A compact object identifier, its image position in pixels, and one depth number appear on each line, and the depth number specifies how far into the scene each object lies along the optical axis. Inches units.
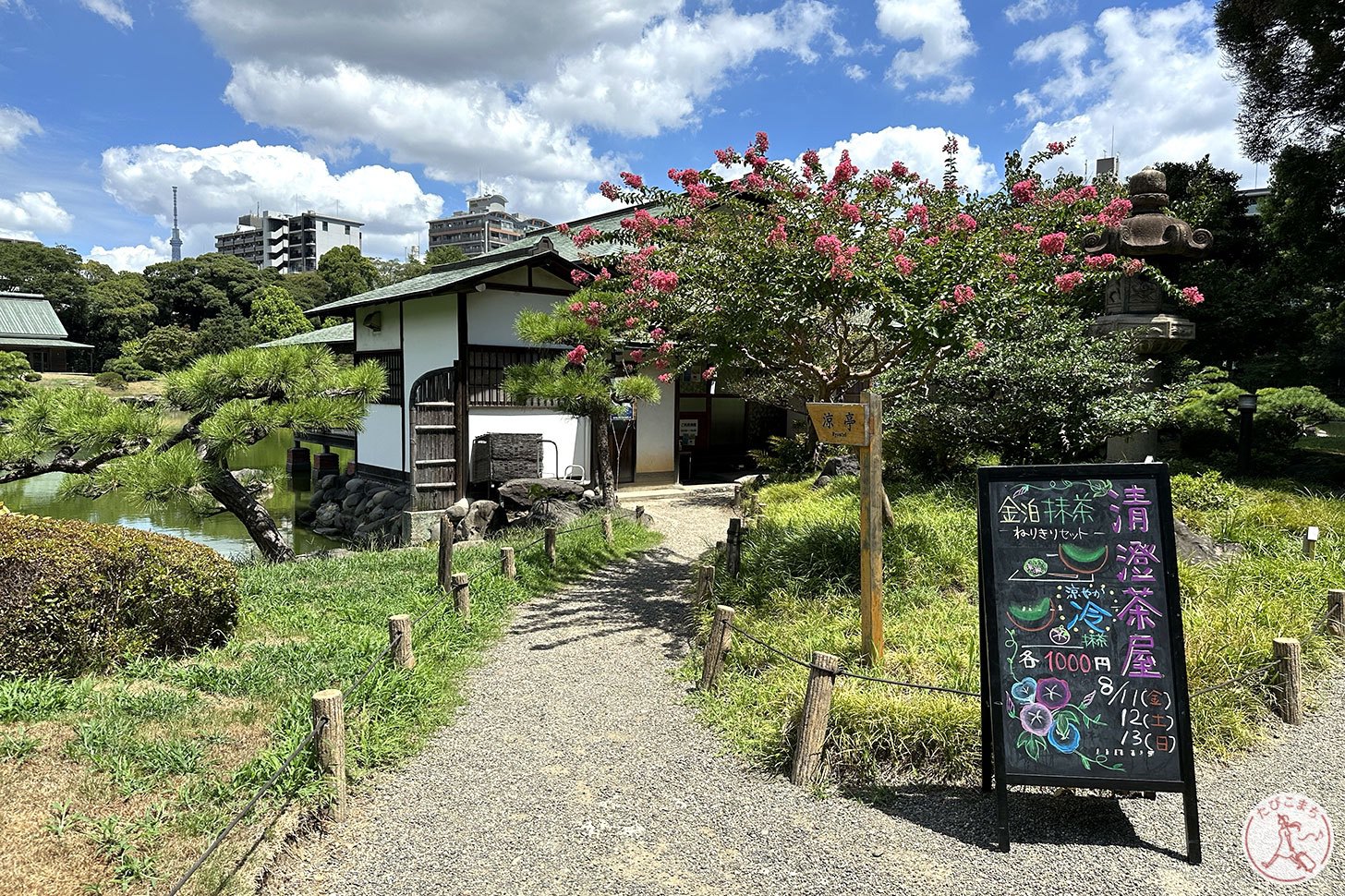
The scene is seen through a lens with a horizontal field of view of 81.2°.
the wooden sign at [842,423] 197.0
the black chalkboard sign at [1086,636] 136.7
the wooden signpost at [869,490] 193.8
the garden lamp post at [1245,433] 360.0
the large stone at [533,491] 490.9
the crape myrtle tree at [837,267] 251.6
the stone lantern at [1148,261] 356.8
